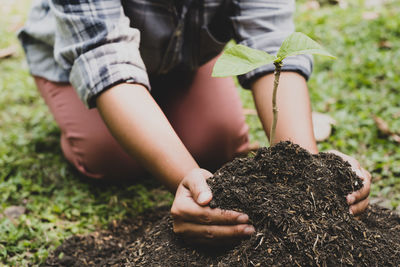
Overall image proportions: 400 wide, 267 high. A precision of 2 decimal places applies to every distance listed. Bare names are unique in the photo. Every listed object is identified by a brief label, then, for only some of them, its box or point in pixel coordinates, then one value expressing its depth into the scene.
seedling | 0.93
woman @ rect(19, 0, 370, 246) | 1.29
